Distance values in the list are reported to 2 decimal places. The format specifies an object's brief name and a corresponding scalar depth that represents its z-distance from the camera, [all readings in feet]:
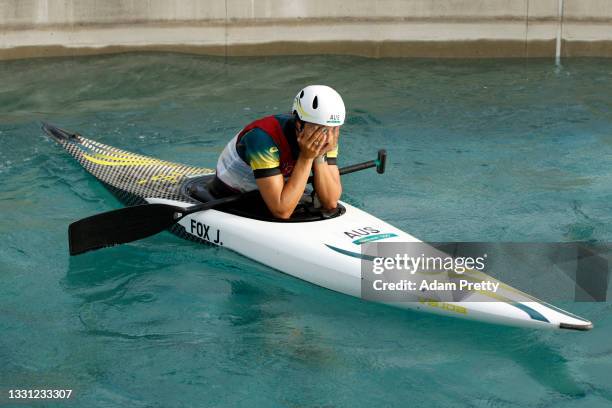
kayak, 30.50
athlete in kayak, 32.89
